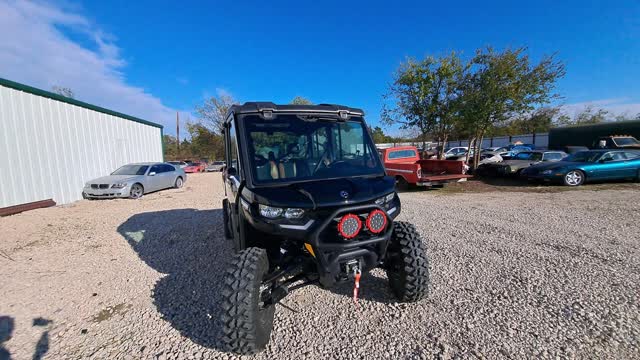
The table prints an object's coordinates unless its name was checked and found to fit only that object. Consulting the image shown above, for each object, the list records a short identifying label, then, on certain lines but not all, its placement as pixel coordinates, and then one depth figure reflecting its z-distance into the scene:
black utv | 2.11
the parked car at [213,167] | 32.75
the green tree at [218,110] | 38.22
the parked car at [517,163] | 11.85
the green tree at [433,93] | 13.21
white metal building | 8.36
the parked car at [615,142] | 17.38
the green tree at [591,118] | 43.97
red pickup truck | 9.69
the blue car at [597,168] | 9.83
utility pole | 42.16
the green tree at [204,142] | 42.16
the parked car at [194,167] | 30.87
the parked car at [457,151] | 26.54
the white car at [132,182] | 10.30
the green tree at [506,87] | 12.06
